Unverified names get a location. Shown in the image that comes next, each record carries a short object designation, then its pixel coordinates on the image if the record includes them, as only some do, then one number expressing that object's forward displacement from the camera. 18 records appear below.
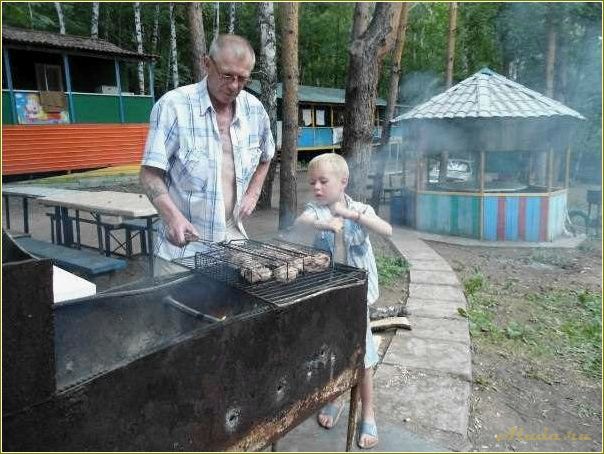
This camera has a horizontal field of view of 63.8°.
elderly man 2.52
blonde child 2.68
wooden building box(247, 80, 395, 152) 25.30
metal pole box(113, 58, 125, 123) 17.02
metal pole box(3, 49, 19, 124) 14.59
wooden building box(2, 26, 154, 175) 14.73
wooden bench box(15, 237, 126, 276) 4.72
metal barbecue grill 1.24
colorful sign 14.90
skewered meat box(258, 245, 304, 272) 2.27
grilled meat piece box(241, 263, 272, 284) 2.10
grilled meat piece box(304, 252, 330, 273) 2.33
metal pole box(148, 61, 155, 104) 17.95
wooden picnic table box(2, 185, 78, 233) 8.12
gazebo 9.79
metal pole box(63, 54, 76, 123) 15.54
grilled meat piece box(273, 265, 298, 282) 2.18
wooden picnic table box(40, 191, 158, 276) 5.91
